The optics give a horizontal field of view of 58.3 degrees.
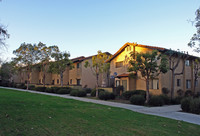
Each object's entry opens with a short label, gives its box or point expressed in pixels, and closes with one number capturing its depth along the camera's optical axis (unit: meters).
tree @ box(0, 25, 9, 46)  7.19
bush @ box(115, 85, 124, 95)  22.75
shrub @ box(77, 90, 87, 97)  21.54
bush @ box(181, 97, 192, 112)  12.59
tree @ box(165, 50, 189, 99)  17.52
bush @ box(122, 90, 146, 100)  18.93
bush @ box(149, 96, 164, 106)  15.13
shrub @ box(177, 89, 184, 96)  19.97
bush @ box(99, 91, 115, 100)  18.52
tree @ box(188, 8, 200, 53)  10.36
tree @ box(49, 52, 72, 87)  27.20
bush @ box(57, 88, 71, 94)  24.88
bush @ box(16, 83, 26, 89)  35.01
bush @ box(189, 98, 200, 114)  11.91
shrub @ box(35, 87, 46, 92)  28.78
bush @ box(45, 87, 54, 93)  26.81
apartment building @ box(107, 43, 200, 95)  19.41
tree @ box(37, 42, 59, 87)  28.80
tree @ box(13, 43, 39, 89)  31.41
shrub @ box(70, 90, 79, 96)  22.03
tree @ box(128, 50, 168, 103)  15.30
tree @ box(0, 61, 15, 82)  41.44
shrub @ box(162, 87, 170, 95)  18.79
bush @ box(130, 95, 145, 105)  15.29
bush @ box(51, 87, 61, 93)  26.12
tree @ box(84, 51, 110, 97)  21.16
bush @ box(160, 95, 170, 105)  16.40
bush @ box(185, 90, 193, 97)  20.27
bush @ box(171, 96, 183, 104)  16.83
